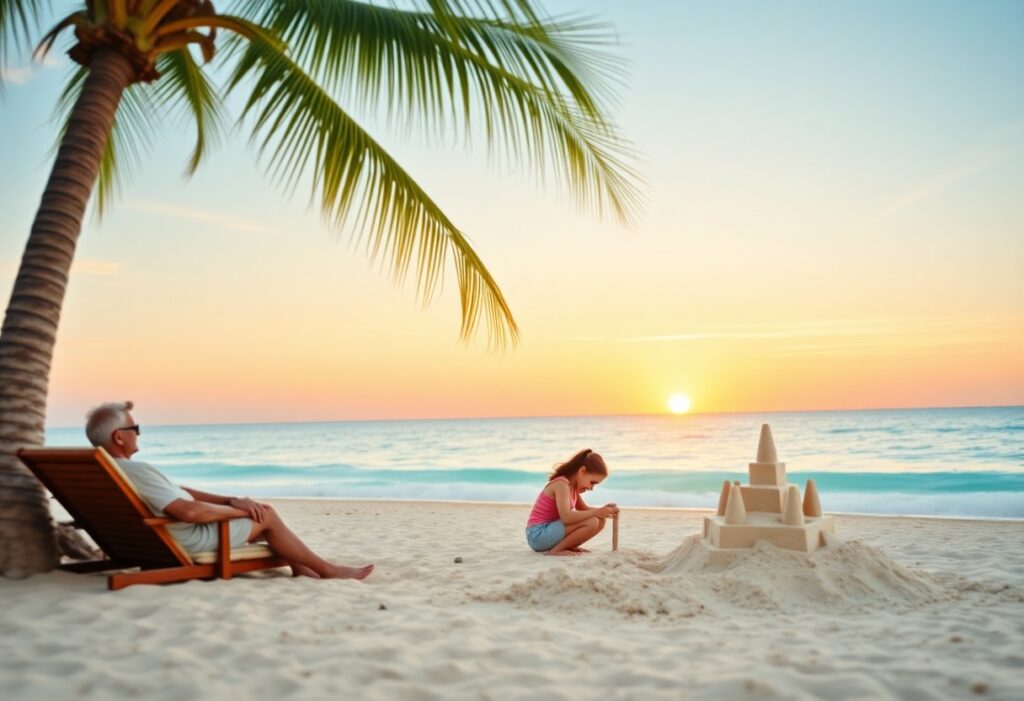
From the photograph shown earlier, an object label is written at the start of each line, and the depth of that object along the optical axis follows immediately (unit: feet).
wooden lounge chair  14.01
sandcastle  16.05
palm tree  16.47
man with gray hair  14.76
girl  20.07
